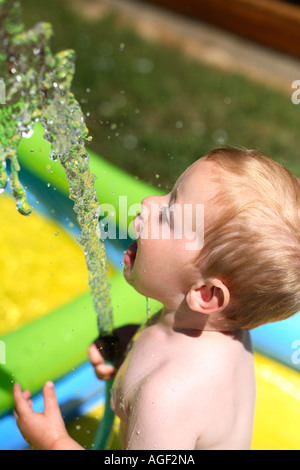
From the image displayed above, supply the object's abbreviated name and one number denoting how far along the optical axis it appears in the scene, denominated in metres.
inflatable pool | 1.42
